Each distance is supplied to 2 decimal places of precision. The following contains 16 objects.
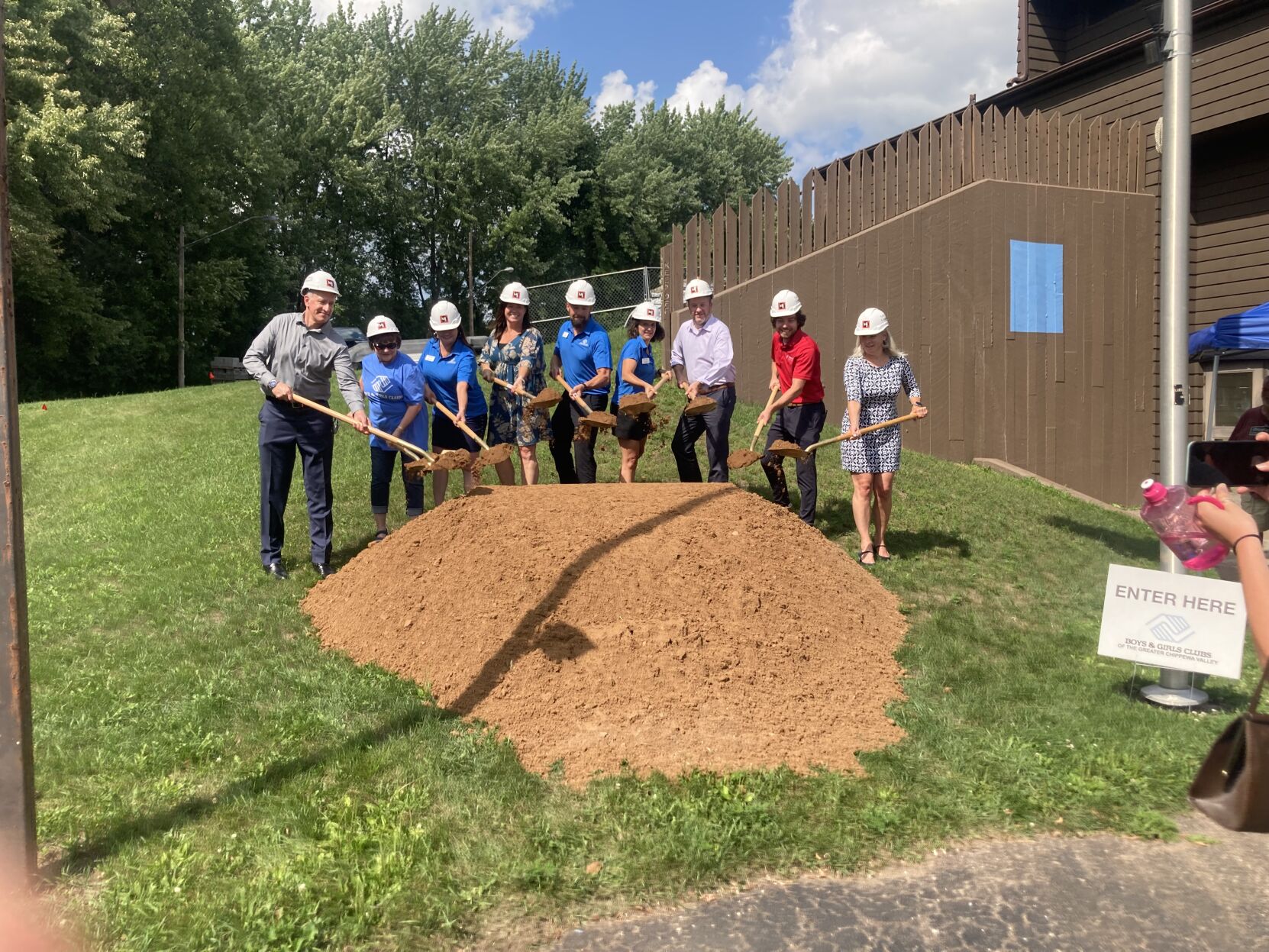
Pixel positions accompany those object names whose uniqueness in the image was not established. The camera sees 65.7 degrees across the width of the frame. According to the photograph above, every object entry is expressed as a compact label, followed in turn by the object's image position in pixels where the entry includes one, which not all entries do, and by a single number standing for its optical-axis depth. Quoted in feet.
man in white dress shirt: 24.36
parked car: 98.58
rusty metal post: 9.16
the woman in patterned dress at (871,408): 22.95
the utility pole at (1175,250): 16.17
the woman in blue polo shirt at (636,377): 24.53
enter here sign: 14.83
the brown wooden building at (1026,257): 38.86
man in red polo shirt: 23.68
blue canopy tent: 31.48
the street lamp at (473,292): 139.44
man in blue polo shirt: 24.07
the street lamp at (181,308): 106.32
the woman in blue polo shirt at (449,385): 23.85
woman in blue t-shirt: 23.00
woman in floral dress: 23.77
